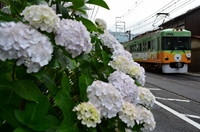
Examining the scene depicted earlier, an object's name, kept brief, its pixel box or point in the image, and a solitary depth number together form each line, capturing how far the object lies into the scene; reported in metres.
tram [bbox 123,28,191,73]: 17.20
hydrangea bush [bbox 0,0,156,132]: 0.96
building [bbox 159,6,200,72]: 23.37
